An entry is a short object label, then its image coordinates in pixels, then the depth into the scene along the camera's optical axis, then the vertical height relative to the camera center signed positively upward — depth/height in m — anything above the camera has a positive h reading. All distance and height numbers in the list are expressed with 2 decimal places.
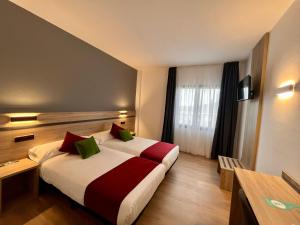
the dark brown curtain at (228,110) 3.63 +0.12
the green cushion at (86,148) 2.27 -0.78
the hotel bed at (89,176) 1.39 -0.95
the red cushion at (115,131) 3.46 -0.67
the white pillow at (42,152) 2.02 -0.81
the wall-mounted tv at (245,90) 2.34 +0.48
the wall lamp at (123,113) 4.15 -0.22
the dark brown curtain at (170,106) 4.41 +0.12
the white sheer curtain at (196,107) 3.92 +0.16
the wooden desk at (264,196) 0.85 -0.63
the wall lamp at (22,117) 1.86 -0.27
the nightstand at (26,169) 1.69 -0.93
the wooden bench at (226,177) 2.51 -1.18
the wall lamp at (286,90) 1.46 +0.33
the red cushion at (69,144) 2.31 -0.73
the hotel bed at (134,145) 2.68 -0.87
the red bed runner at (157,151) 2.57 -0.88
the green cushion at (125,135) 3.35 -0.73
